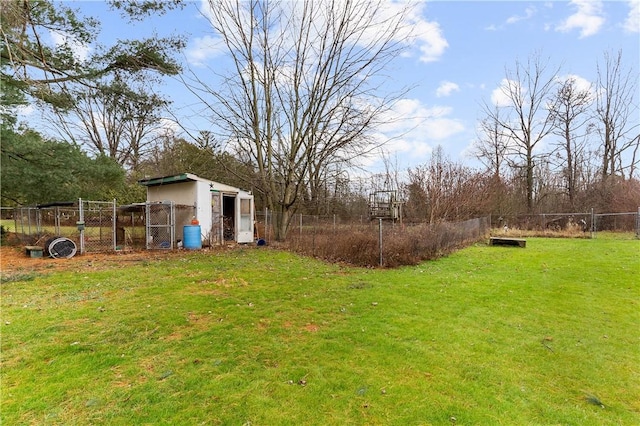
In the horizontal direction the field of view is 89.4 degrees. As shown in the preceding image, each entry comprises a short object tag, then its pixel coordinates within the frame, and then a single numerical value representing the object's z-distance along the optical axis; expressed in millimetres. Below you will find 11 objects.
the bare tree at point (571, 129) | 22578
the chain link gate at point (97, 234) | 9898
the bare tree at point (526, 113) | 23281
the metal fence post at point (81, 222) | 9238
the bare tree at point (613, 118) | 22297
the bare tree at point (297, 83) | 11117
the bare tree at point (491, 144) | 24438
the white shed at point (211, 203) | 11617
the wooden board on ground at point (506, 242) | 12398
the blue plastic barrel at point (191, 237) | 11148
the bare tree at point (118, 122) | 9281
